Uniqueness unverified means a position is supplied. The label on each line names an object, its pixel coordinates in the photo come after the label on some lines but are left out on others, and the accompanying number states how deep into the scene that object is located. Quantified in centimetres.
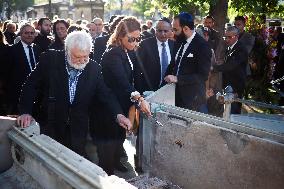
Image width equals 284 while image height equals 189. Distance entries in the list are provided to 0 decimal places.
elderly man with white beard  337
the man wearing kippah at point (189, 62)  456
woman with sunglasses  412
